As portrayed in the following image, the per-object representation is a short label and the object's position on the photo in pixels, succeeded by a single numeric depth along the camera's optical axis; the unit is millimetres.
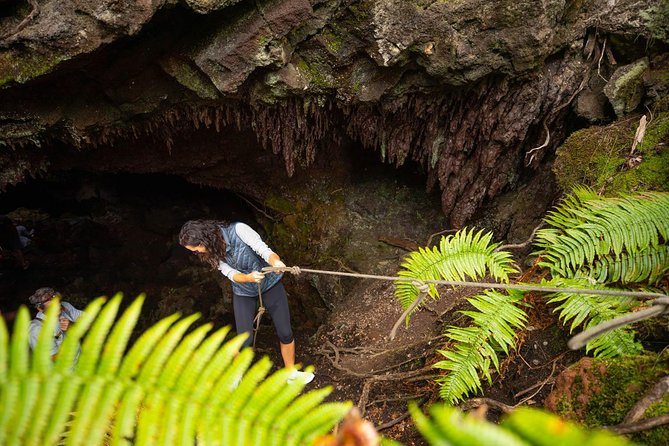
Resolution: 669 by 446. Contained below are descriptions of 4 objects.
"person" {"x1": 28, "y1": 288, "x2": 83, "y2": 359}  3637
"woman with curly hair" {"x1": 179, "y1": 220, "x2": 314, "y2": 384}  3457
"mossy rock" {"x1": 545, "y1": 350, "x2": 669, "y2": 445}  1795
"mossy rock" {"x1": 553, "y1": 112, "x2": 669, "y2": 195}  3225
